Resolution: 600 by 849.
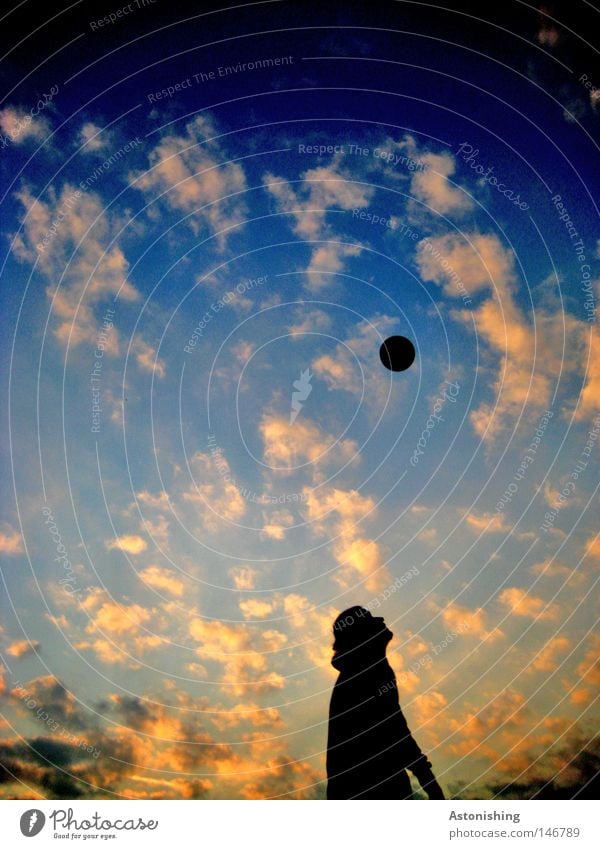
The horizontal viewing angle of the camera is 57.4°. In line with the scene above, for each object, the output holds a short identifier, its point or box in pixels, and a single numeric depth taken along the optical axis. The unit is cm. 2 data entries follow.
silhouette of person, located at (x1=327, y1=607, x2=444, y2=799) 698
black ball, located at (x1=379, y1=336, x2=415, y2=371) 908
